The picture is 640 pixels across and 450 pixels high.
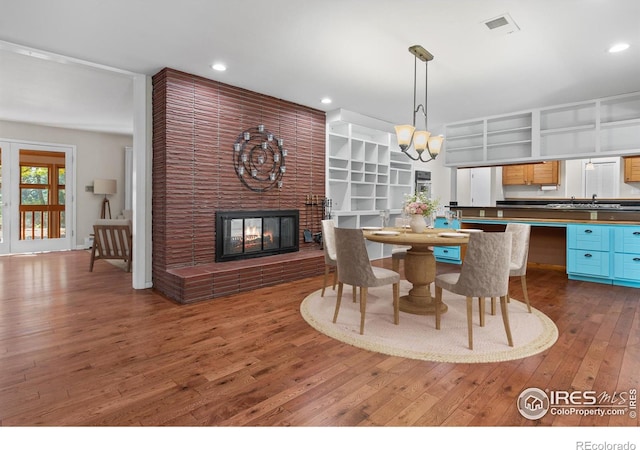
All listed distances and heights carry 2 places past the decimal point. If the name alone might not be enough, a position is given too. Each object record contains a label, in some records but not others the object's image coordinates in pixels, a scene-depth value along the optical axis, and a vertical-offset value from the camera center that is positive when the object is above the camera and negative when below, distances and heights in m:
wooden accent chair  5.12 -0.30
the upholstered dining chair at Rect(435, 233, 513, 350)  2.42 -0.34
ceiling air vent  2.76 +1.61
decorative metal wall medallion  4.53 +0.84
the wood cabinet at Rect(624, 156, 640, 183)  6.83 +1.04
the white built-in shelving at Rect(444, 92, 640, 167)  4.77 +1.35
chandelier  3.38 +0.88
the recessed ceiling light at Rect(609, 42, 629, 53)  3.21 +1.64
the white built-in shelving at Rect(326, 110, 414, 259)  5.84 +0.90
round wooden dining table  3.13 -0.45
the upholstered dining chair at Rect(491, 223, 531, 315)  3.16 -0.29
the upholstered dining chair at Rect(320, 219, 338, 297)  3.66 -0.27
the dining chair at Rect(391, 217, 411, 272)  3.91 -0.39
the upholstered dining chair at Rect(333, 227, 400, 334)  2.77 -0.40
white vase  3.40 -0.02
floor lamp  7.50 +0.67
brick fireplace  3.86 +0.37
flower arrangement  3.29 +0.15
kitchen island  4.28 -0.24
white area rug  2.37 -0.88
